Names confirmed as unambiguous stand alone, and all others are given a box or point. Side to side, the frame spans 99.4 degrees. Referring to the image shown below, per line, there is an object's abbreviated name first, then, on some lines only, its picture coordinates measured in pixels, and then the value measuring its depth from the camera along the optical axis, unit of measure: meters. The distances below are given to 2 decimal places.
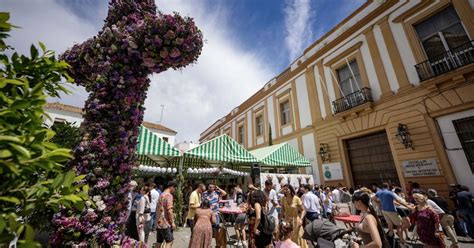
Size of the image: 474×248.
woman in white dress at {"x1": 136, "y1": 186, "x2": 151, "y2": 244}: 5.15
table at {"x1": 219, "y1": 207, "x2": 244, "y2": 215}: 6.08
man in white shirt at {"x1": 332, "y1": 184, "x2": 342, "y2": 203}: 8.83
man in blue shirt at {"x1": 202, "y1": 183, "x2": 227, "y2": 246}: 5.67
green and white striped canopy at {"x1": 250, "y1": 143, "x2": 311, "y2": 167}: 10.12
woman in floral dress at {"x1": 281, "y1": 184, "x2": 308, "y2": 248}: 4.46
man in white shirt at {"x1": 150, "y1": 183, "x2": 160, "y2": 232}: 6.09
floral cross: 2.17
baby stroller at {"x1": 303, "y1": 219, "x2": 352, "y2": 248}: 2.97
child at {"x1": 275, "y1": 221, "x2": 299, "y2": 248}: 2.85
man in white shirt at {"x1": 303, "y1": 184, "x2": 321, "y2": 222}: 5.62
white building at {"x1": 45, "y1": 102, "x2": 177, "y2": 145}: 20.66
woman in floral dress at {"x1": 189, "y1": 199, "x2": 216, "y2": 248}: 3.84
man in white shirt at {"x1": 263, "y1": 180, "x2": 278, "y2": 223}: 5.70
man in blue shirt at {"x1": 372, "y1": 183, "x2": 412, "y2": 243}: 5.43
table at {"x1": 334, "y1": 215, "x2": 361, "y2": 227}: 5.22
